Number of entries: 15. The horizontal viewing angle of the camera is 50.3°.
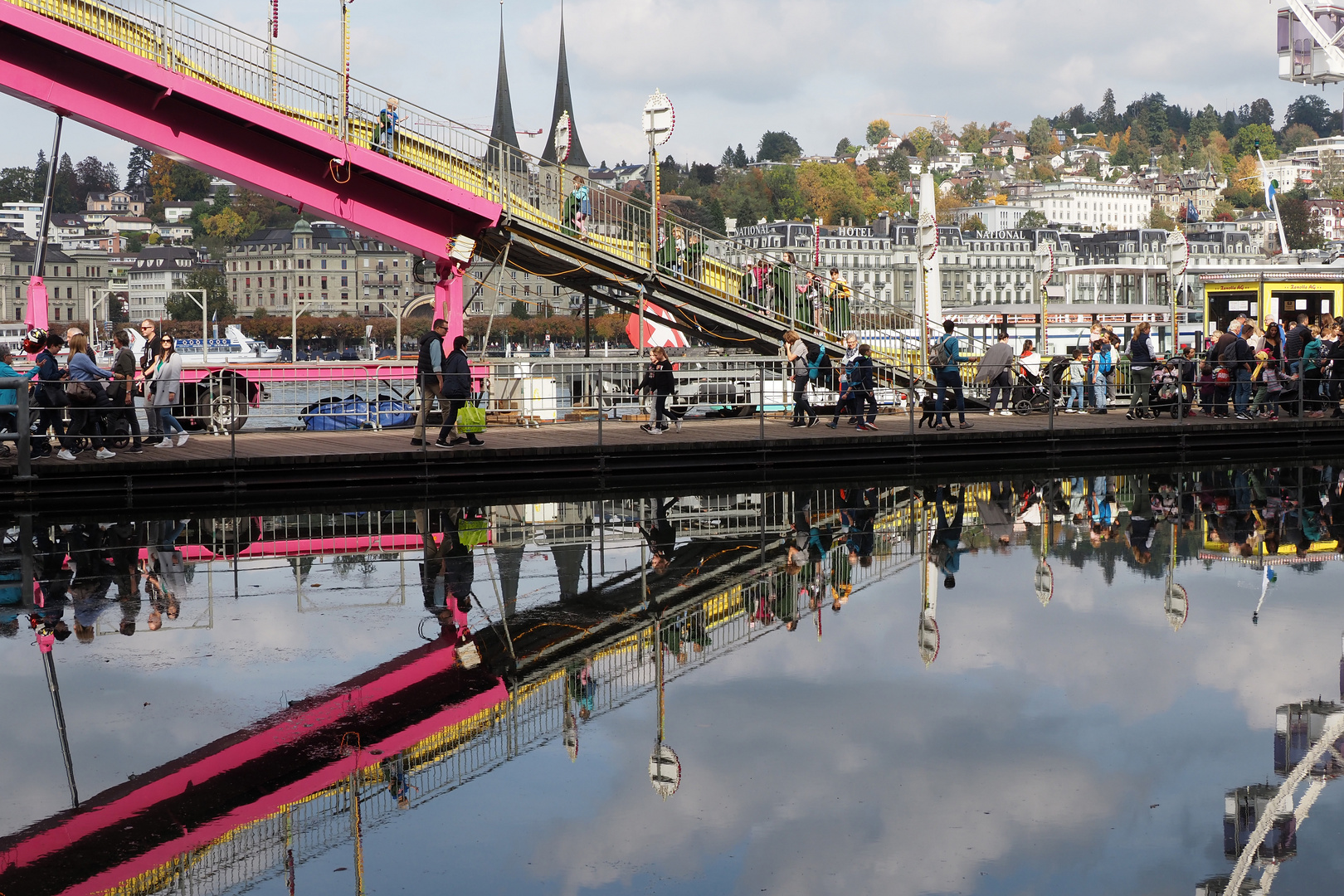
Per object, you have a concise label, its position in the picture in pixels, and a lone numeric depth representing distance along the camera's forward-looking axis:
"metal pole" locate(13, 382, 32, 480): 16.69
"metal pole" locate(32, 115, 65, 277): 21.27
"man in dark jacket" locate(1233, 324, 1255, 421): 24.30
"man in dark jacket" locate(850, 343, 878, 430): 22.62
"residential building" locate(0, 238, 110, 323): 182.62
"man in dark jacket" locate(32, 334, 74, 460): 18.11
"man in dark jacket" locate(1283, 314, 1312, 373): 24.22
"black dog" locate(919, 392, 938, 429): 23.55
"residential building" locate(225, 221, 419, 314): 192.62
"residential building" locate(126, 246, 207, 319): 193.12
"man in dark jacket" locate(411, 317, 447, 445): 19.30
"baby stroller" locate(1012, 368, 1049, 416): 26.47
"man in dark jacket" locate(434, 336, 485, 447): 19.45
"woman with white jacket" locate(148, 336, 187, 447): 19.80
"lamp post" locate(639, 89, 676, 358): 24.80
